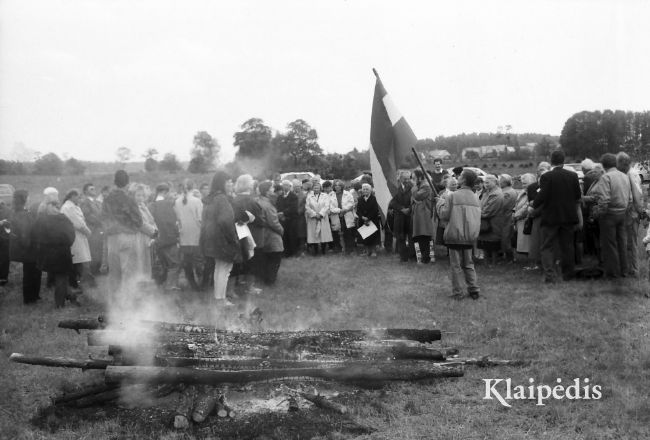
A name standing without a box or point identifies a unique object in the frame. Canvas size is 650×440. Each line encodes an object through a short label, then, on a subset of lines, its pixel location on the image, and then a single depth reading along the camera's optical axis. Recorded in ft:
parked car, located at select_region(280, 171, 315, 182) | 87.29
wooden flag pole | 29.11
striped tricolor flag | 28.91
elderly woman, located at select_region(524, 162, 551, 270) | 33.55
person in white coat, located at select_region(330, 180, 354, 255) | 46.29
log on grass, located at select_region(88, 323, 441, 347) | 18.12
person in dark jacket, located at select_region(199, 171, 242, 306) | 27.84
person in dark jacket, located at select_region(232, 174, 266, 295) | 30.58
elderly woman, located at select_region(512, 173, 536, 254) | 34.86
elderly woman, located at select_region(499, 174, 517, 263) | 35.99
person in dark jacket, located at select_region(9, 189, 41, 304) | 31.30
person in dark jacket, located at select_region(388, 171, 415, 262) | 40.78
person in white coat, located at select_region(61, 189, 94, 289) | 32.39
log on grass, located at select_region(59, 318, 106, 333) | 19.38
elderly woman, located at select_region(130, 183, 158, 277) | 29.19
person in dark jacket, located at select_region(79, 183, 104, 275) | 37.09
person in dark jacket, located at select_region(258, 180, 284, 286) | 33.14
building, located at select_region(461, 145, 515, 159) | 116.88
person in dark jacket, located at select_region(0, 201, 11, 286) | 35.60
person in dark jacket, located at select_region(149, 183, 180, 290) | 32.32
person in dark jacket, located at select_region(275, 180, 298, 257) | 46.68
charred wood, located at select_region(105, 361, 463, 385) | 16.05
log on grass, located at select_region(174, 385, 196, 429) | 14.94
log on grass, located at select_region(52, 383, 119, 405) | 16.22
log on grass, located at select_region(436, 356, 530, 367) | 18.58
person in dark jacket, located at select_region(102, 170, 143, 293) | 28.02
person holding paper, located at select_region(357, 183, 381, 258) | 43.88
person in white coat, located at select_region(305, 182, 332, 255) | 45.96
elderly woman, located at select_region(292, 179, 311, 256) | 46.85
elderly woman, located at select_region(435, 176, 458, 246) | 28.43
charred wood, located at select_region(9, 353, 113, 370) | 17.08
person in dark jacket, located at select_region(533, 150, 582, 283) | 29.73
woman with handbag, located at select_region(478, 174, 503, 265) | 35.76
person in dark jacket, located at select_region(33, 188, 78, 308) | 28.04
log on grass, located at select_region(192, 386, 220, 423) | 15.06
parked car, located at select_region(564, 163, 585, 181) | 71.75
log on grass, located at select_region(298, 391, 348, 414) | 15.47
